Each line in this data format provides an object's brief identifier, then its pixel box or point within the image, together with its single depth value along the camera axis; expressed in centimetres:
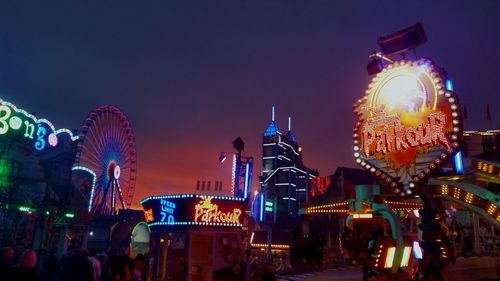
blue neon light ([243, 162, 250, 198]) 3098
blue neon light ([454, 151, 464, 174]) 1123
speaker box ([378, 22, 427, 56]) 1407
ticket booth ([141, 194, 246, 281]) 1566
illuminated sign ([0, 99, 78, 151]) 2391
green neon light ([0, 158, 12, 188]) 2536
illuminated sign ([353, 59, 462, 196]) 1134
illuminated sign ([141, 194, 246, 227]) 1580
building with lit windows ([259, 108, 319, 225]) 8162
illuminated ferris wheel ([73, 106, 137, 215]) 3185
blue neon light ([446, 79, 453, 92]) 1186
